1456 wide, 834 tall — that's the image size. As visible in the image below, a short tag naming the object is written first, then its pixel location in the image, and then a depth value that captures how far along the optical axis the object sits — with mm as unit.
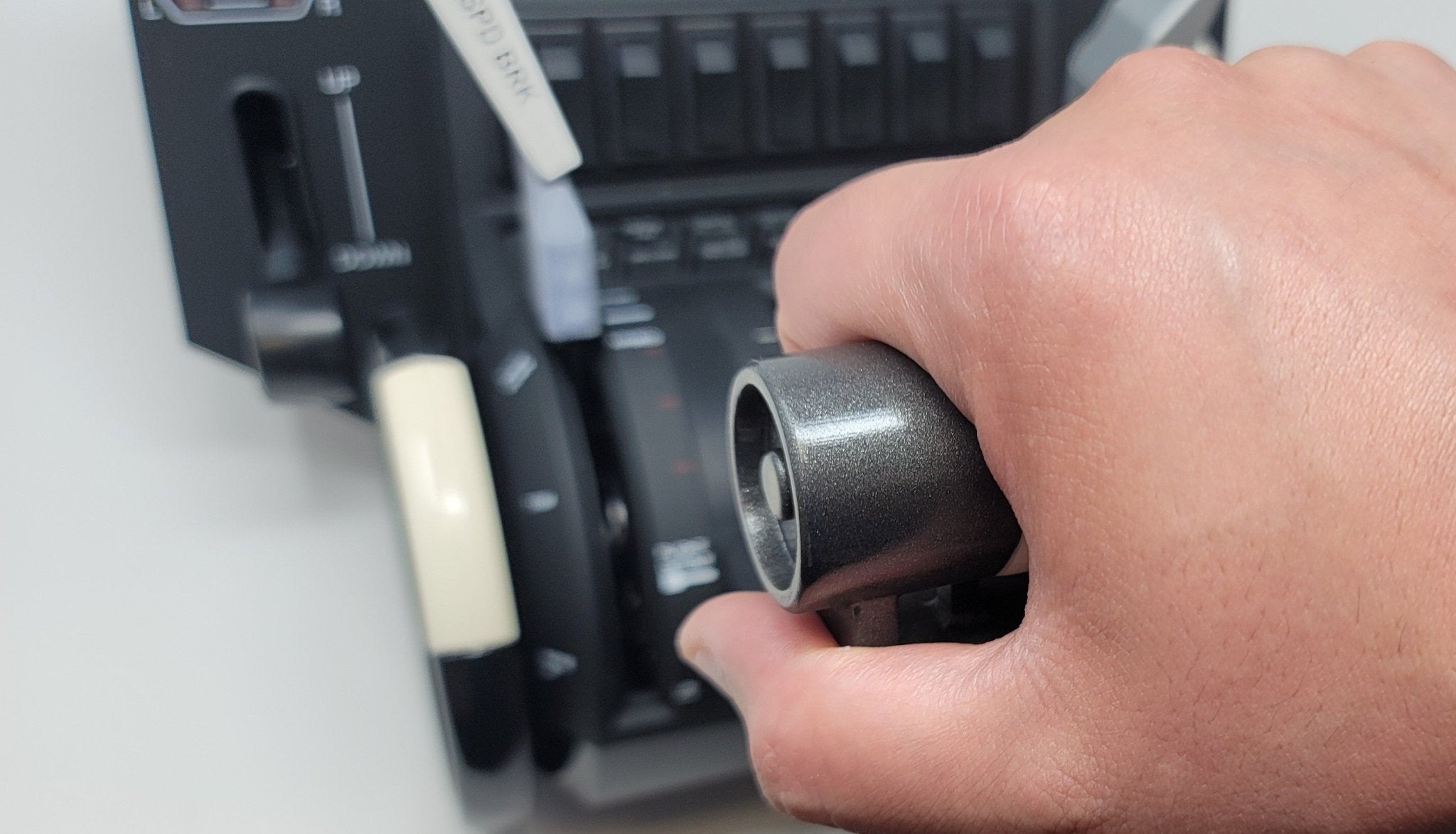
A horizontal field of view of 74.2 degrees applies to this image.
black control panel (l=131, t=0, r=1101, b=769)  446
